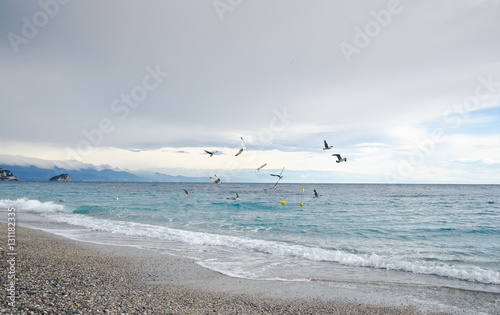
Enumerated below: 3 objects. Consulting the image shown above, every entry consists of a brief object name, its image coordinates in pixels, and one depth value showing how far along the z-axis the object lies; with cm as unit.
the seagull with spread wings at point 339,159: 1495
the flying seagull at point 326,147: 1524
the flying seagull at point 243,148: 1346
